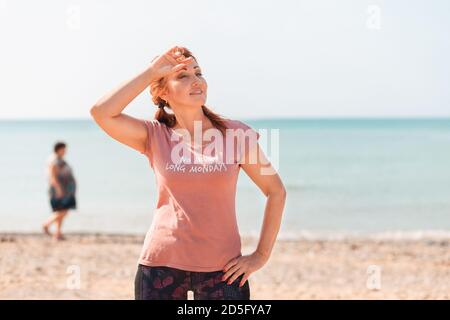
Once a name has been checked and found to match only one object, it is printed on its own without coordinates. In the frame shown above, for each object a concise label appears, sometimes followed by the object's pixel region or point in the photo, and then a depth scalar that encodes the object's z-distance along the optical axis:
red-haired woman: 3.10
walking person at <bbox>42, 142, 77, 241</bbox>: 11.73
